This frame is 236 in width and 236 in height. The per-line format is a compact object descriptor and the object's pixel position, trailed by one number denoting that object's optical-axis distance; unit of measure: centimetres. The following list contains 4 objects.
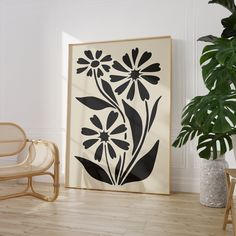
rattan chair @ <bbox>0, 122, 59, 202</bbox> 262
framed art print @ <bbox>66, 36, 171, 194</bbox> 305
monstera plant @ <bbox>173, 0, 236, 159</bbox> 138
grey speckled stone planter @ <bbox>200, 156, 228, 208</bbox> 255
